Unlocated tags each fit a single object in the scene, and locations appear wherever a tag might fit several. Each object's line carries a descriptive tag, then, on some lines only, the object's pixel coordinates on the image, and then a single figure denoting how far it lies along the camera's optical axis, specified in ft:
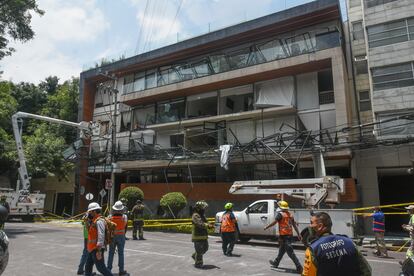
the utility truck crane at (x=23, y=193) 73.77
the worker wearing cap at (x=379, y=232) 44.21
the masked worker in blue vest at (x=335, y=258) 11.25
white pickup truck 46.70
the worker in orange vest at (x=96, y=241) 23.54
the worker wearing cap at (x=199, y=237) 32.24
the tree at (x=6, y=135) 108.78
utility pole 83.23
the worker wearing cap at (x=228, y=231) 39.40
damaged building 74.95
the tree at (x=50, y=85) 158.10
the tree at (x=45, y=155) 106.22
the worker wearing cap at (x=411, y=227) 28.09
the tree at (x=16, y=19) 72.02
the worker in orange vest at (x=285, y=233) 30.77
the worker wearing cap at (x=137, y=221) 55.62
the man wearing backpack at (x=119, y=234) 28.45
